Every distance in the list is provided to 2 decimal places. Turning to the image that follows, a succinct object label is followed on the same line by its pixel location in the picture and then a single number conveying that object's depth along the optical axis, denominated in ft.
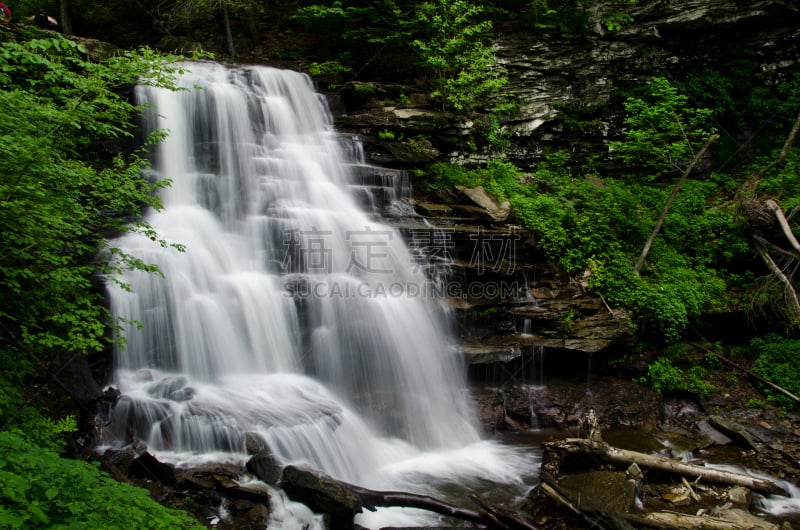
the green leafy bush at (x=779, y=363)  29.22
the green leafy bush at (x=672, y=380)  29.78
